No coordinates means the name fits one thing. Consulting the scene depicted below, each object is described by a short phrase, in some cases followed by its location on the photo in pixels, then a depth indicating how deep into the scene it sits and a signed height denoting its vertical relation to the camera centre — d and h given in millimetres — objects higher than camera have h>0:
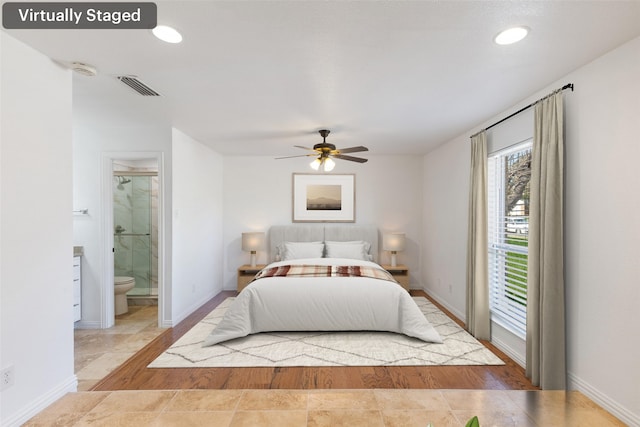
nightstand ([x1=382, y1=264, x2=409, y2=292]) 5148 -994
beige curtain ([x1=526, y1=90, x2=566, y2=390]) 2301 -337
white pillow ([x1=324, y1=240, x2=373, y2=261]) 5157 -505
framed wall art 5695 +262
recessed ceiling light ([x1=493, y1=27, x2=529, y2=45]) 1775 +1029
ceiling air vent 2457 +1053
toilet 4297 -1066
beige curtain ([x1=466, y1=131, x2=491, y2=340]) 3361 -402
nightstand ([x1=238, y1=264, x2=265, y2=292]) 5125 -1002
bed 3328 -1024
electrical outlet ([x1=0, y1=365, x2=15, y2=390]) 1790 -940
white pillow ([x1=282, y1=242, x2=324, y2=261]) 5070 -594
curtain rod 2297 +909
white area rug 2873 -1346
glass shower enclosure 5488 -252
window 2988 -205
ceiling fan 3820 +742
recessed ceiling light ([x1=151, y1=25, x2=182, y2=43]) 1762 +1034
